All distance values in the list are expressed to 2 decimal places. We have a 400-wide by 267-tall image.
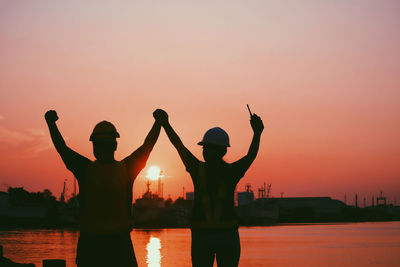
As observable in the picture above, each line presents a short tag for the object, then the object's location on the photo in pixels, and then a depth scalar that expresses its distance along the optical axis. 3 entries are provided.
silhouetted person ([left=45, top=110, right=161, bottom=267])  5.21
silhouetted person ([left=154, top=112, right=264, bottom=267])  5.82
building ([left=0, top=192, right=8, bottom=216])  153.62
